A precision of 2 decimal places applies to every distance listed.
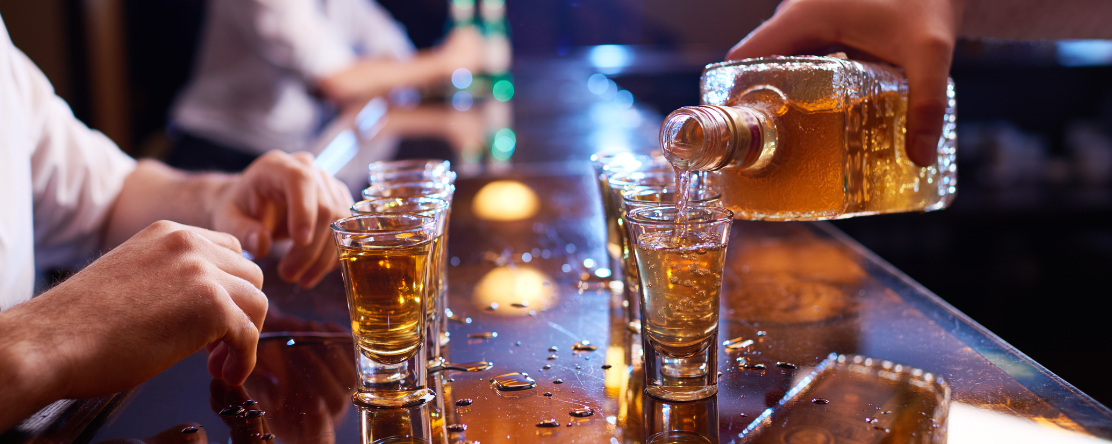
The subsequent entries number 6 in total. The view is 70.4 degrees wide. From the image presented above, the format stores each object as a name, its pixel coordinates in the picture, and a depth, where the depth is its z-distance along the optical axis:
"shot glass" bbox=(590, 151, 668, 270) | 1.00
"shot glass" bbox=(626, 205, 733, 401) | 0.69
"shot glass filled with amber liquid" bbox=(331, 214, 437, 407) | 0.69
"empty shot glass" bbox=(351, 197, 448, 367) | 0.80
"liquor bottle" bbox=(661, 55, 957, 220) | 0.85
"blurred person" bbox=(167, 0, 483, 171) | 3.52
